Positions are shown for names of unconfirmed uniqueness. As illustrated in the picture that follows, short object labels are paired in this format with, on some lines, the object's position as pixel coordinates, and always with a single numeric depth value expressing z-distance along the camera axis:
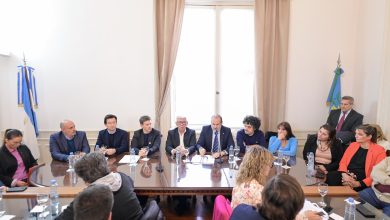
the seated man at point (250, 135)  4.22
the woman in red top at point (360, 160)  3.35
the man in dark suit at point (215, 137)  4.25
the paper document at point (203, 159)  3.45
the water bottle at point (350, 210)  1.99
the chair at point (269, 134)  5.04
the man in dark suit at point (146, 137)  4.22
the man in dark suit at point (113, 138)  4.21
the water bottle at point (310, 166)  3.02
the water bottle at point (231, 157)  3.38
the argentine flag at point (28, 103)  4.64
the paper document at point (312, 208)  2.06
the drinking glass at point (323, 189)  2.24
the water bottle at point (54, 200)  2.08
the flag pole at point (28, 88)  4.66
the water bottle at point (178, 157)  3.42
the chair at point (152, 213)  1.96
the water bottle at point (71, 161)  3.17
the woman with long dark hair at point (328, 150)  3.70
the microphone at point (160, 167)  3.11
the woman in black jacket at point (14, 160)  3.40
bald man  3.87
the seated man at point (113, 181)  2.03
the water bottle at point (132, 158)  3.33
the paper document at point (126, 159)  3.50
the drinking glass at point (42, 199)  2.15
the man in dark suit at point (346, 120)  4.43
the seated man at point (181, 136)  4.28
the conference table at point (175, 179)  2.42
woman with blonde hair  2.10
